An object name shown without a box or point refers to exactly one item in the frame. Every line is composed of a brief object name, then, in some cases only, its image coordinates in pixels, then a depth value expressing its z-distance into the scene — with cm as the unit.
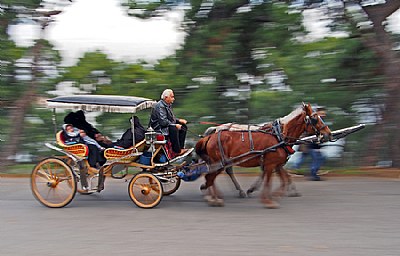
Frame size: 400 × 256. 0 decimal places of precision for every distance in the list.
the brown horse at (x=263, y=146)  879
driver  898
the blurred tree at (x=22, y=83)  1435
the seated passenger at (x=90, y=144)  916
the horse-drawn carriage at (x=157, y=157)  883
